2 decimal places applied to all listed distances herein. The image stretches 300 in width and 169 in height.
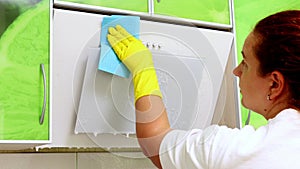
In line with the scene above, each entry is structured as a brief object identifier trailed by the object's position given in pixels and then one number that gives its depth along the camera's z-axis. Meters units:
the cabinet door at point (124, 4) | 1.50
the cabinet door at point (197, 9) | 1.60
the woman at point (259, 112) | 1.09
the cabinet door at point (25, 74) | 1.33
